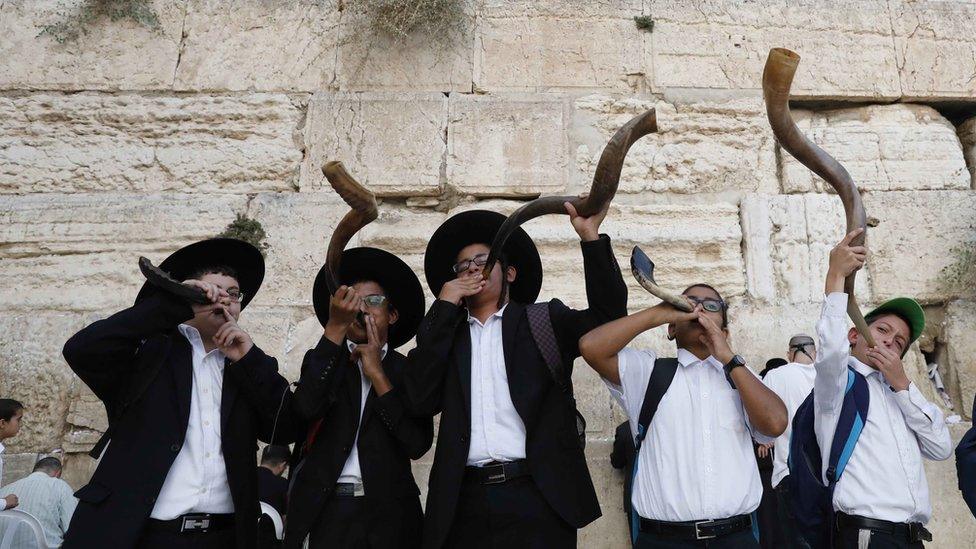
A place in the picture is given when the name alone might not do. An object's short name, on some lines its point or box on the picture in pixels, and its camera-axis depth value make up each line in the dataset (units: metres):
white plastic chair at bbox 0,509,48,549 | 3.53
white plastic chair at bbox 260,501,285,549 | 3.78
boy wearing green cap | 2.98
